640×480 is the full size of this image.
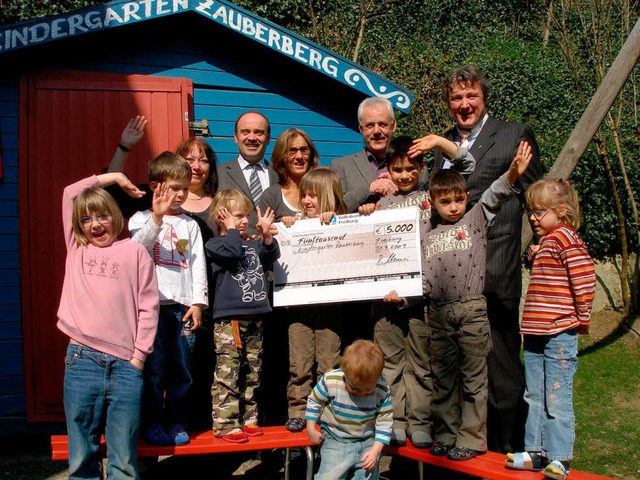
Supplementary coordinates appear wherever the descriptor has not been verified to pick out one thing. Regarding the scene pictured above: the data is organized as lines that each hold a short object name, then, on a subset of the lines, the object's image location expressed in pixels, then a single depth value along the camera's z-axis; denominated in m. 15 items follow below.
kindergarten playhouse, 5.73
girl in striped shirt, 3.98
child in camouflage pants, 4.53
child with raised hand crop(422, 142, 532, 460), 4.32
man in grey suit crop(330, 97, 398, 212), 4.92
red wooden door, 5.74
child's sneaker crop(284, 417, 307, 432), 4.62
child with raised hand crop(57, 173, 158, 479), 3.96
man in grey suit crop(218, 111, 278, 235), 5.23
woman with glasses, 4.97
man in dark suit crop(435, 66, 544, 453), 4.75
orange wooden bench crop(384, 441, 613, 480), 4.02
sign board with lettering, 5.44
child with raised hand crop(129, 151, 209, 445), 4.41
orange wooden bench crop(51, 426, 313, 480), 4.32
